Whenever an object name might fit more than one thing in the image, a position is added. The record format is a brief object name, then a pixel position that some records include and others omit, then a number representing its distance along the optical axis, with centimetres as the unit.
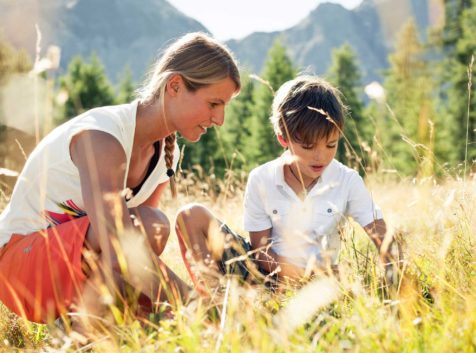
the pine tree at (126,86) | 2418
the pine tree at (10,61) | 1556
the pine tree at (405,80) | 1953
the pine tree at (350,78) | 2119
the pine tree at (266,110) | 1944
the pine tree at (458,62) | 1648
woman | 198
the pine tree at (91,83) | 2264
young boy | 261
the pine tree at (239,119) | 2152
